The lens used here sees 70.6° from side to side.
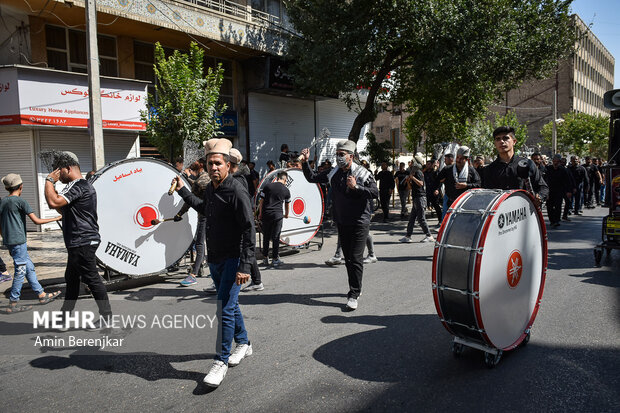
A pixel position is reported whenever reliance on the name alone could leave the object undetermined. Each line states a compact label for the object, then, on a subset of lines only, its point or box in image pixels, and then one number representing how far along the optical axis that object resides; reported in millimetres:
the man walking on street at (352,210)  5379
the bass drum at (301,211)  8984
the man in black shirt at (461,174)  7715
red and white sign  11961
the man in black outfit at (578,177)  14859
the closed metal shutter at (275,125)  18906
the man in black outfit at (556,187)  12398
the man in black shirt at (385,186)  14995
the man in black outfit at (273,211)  7980
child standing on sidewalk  5926
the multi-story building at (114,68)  12367
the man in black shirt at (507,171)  4684
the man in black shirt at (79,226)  4738
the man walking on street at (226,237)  3623
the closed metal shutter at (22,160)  12930
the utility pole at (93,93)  8625
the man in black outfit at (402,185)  14723
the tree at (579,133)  42719
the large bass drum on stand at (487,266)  3285
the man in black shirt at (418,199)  9891
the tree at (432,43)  12406
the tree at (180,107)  11273
